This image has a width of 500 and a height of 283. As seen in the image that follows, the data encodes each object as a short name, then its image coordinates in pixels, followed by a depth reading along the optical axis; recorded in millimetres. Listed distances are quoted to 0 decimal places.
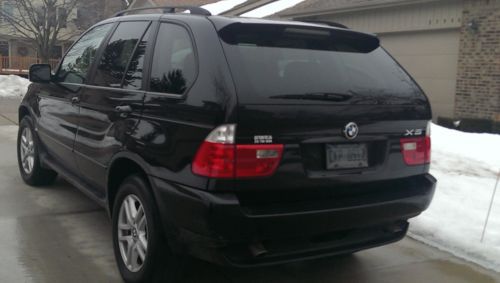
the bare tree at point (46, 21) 23719
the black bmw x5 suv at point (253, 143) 2896
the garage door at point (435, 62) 11422
